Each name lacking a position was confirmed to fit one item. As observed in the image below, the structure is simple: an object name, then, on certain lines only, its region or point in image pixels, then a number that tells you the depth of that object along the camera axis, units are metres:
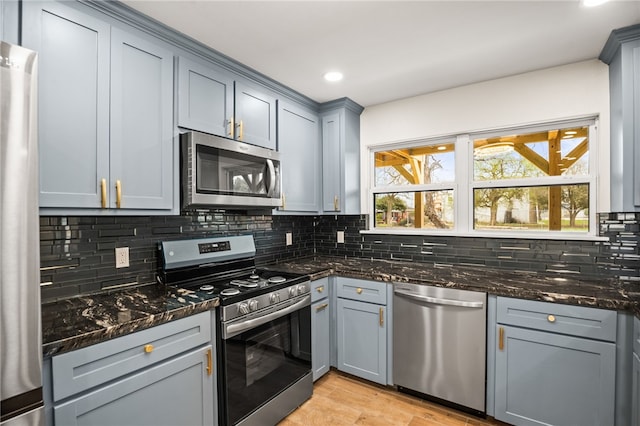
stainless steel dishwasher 2.12
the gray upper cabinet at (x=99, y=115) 1.41
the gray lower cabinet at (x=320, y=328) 2.50
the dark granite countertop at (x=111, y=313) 1.23
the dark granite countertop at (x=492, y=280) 1.80
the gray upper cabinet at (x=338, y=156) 3.03
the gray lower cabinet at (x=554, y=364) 1.77
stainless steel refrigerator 0.92
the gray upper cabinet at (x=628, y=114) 1.87
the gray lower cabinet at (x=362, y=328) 2.49
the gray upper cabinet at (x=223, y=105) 1.96
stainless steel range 1.79
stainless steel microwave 1.91
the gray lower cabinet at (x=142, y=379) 1.22
